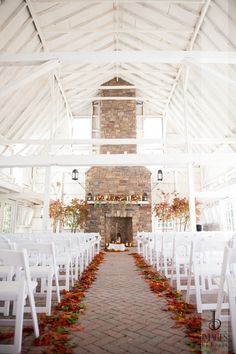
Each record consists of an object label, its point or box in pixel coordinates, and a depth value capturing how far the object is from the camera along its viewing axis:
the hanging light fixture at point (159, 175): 10.83
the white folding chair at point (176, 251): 3.70
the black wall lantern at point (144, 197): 13.19
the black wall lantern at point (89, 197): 13.11
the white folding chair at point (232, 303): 1.92
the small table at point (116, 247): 10.89
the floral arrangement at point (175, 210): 10.44
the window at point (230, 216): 12.75
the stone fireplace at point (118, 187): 13.04
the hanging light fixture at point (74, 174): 10.59
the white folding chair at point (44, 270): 2.75
